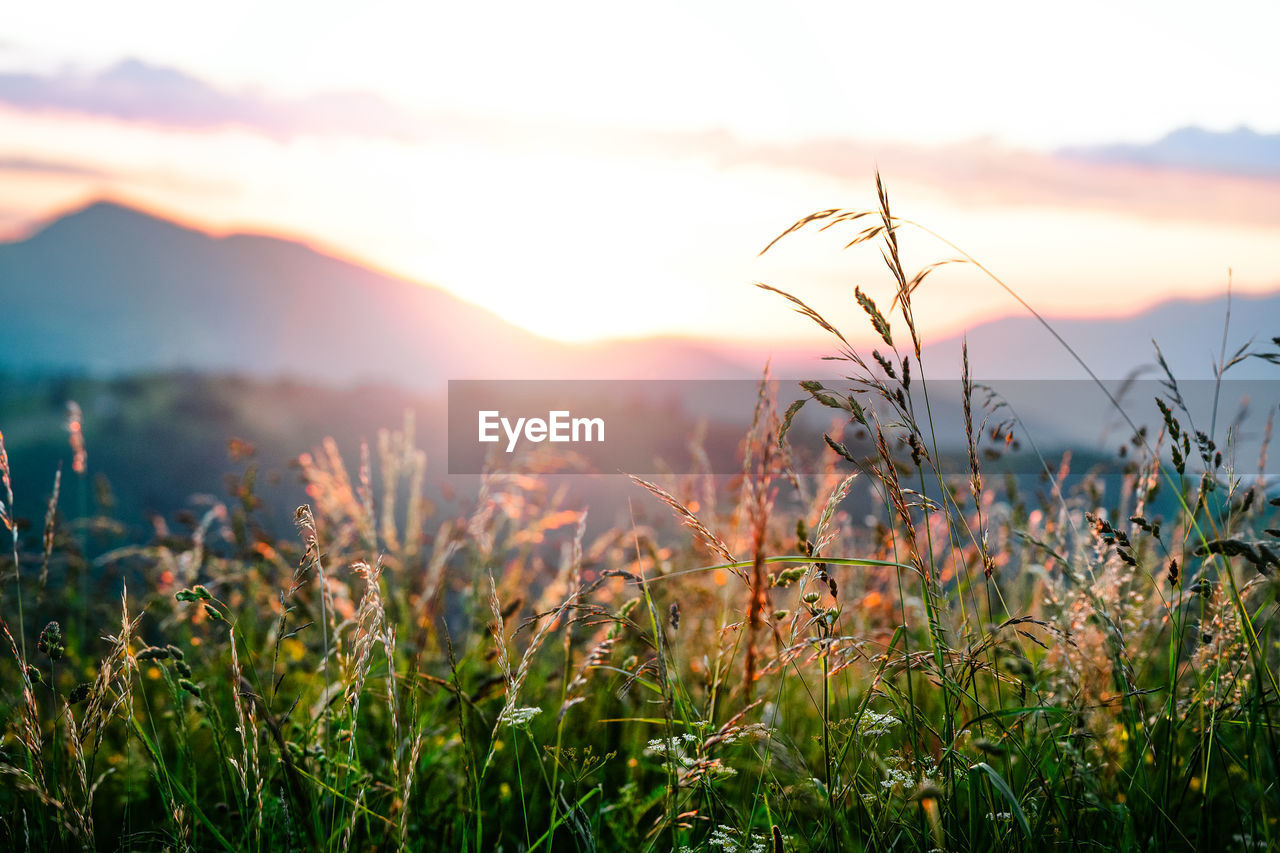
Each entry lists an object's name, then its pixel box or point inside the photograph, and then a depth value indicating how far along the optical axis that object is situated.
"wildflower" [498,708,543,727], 1.29
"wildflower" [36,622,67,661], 1.42
